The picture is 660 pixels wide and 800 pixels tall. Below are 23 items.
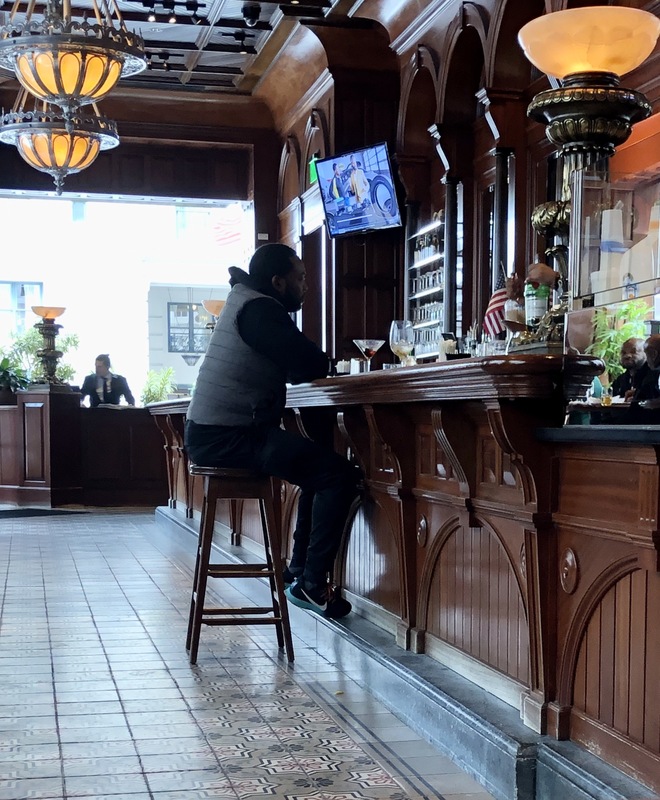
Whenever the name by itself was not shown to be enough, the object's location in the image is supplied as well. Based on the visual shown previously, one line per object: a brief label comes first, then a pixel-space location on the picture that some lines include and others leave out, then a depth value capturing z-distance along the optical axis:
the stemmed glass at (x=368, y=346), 4.26
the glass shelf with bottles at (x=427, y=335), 7.48
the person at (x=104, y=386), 11.38
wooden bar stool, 4.06
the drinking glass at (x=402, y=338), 3.95
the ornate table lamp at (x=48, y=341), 10.84
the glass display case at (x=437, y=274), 7.55
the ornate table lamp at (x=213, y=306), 10.72
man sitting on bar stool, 3.99
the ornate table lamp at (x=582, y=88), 3.18
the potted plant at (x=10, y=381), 11.25
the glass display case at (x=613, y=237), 2.41
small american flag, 4.25
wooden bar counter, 2.32
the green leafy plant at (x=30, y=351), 12.42
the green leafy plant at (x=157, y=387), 12.66
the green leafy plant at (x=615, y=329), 2.37
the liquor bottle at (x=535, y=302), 3.03
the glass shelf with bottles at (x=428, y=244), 8.06
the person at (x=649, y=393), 2.28
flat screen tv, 8.47
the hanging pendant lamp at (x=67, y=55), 5.55
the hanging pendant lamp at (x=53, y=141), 7.63
